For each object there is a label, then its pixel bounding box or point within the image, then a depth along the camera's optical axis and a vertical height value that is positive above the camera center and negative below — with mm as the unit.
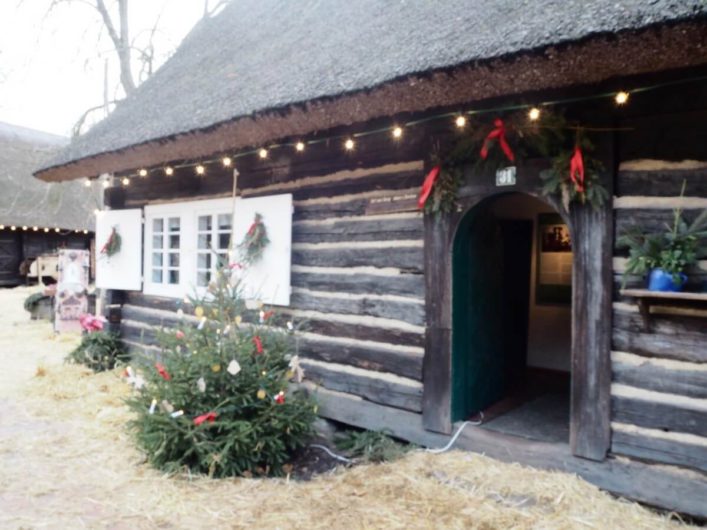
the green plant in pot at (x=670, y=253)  3027 +103
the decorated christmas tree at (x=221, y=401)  3990 -1044
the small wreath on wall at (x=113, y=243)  7617 +258
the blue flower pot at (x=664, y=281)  3043 -58
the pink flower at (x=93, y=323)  7866 -889
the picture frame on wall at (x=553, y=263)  6379 +74
